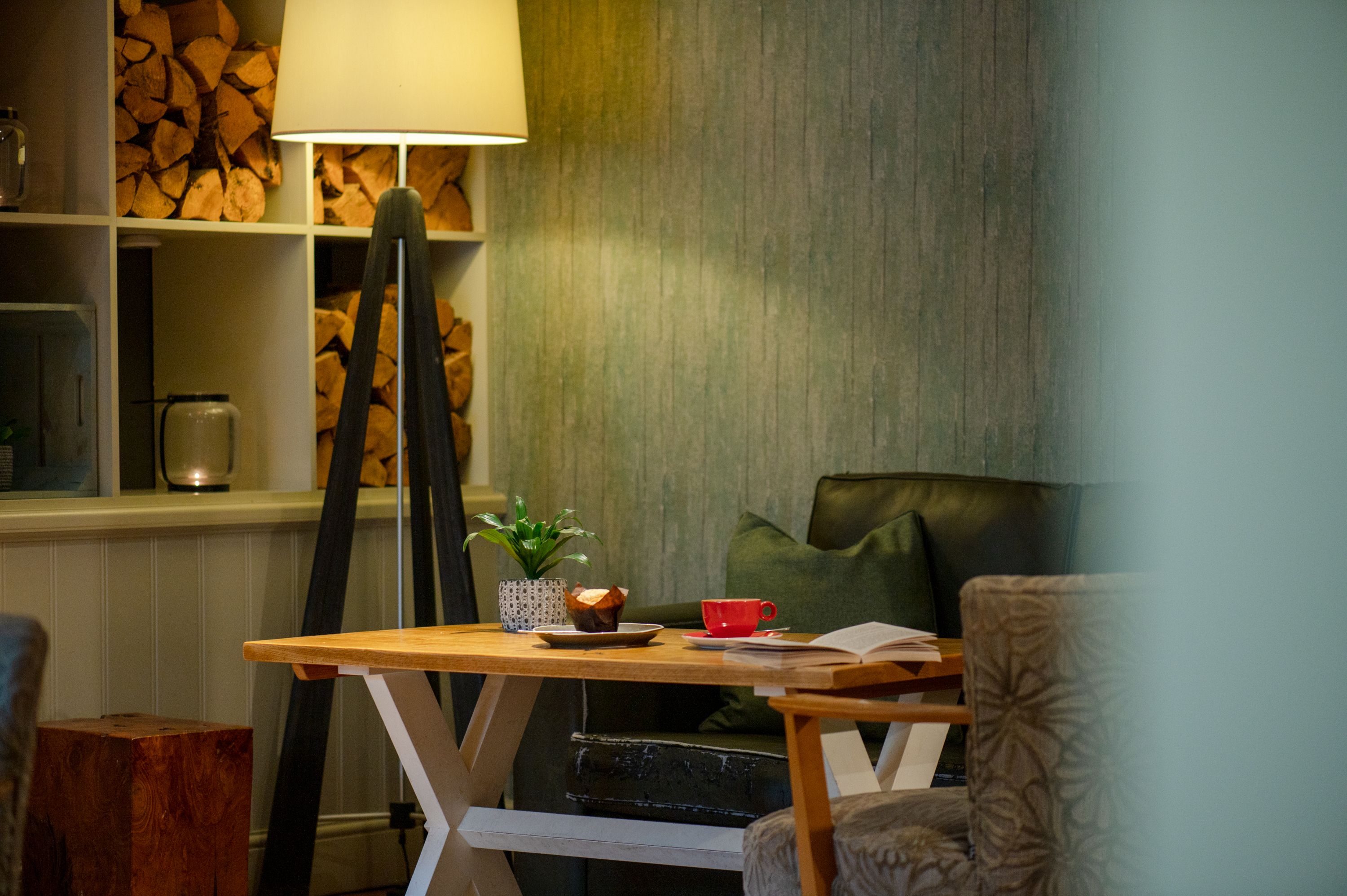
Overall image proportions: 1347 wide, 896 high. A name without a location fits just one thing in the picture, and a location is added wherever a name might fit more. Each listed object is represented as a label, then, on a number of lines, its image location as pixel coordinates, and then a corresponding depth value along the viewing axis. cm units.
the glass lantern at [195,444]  675
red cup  467
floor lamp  614
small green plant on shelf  628
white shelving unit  640
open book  409
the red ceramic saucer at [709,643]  452
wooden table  428
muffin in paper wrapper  472
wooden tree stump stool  560
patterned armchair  342
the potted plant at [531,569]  505
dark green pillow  560
